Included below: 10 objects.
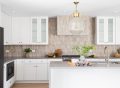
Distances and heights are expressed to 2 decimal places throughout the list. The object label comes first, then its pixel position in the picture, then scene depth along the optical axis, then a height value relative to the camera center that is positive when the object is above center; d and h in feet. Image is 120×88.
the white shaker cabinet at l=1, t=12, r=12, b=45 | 12.53 +1.59
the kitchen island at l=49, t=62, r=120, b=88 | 8.41 -2.55
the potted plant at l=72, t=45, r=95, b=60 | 8.67 -0.57
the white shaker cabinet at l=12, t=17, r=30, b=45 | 13.81 +1.35
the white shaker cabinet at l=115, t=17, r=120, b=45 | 13.88 +1.07
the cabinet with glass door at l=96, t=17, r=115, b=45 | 13.83 +1.24
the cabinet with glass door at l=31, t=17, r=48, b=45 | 13.84 +1.35
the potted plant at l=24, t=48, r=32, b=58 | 13.93 -0.96
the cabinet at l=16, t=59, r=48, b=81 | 13.24 -3.13
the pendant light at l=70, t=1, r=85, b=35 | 8.40 +1.25
